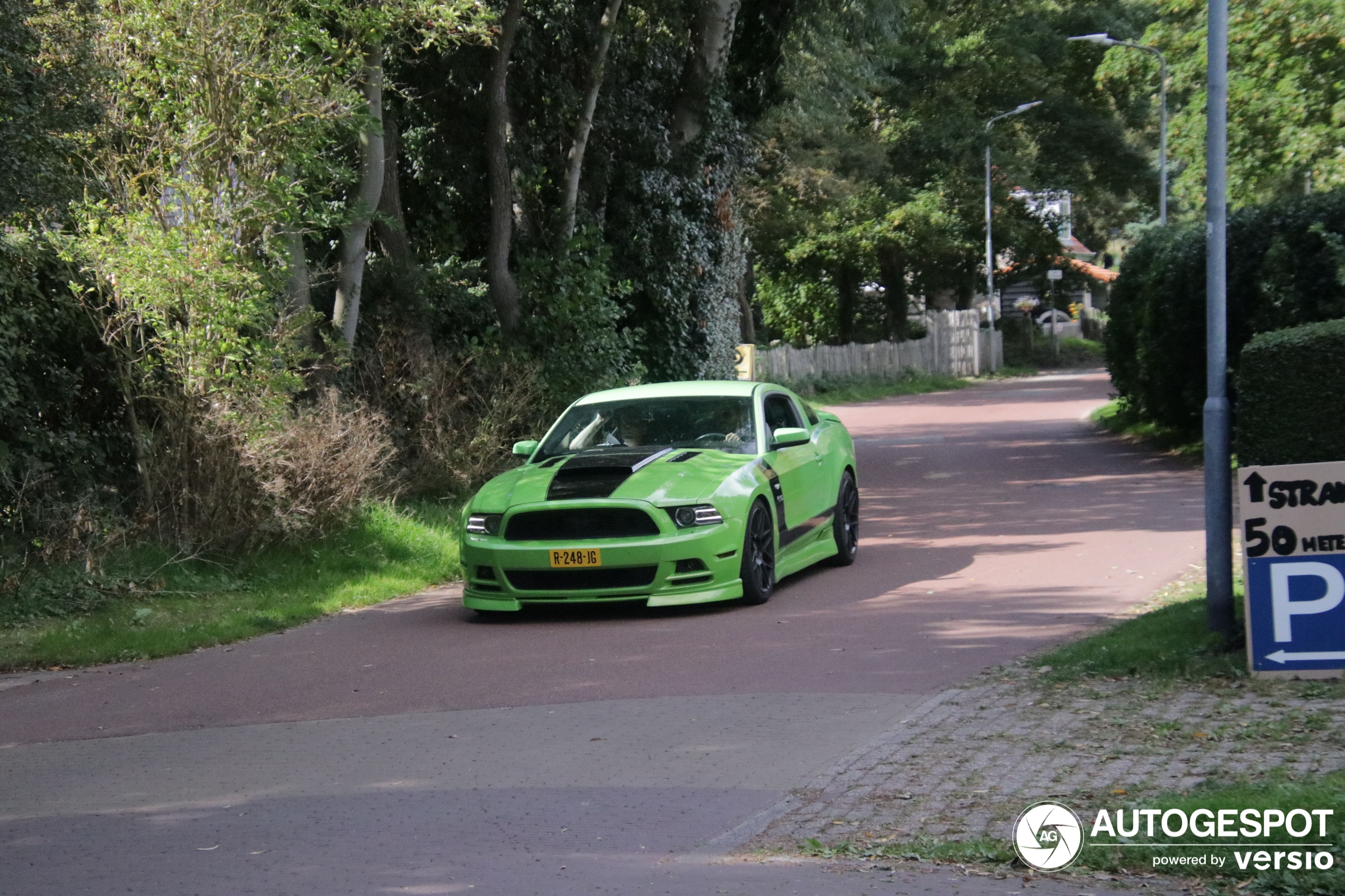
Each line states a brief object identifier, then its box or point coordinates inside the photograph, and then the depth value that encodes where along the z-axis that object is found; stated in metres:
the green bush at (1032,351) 64.12
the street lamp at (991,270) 50.25
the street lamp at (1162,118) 33.56
